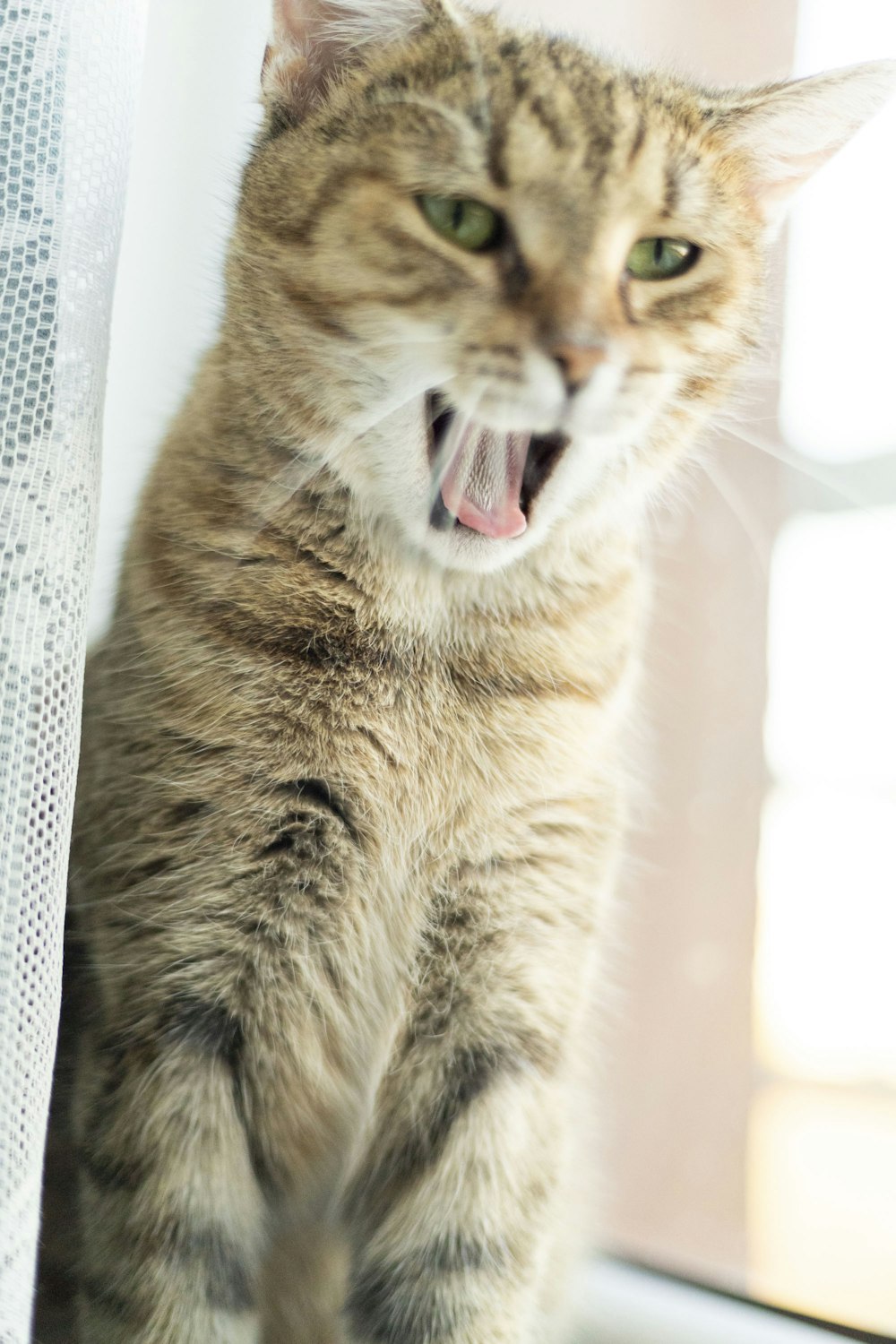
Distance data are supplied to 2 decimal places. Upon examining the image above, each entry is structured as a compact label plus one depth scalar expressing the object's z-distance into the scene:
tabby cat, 0.52
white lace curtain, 0.47
